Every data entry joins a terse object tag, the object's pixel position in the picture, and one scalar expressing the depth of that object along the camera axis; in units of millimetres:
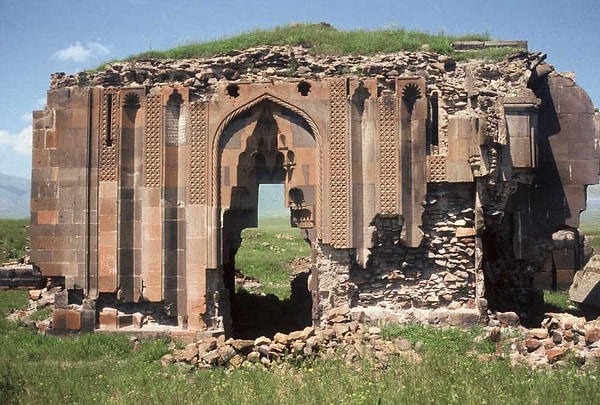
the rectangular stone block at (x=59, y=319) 8812
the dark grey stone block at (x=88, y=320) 8750
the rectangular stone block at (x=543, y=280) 15039
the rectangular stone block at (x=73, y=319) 8773
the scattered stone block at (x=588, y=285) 11938
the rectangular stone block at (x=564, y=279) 14930
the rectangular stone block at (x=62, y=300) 8836
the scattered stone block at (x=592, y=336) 7164
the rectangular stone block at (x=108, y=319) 8773
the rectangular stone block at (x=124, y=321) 8773
